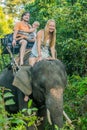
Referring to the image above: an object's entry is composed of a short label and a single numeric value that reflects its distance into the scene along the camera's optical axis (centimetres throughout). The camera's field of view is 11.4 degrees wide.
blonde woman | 706
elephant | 645
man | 769
